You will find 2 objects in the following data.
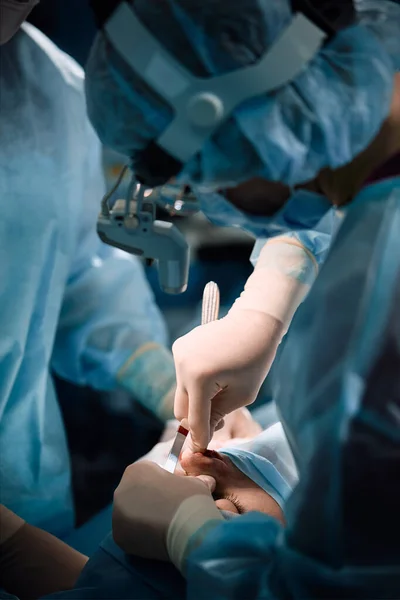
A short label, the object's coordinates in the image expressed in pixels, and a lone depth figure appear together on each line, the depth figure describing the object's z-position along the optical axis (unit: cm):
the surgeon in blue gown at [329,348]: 82
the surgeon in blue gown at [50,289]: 152
